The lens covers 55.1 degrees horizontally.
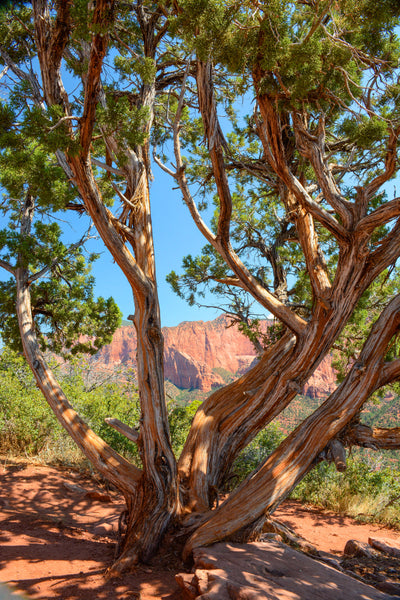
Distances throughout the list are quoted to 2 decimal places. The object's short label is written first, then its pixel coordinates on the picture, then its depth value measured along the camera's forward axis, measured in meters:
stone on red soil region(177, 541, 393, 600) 2.47
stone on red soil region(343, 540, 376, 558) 4.40
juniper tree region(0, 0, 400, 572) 3.31
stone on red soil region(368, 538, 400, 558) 4.50
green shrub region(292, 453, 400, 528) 6.53
